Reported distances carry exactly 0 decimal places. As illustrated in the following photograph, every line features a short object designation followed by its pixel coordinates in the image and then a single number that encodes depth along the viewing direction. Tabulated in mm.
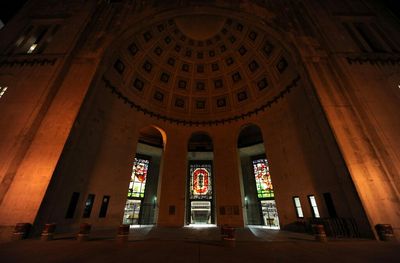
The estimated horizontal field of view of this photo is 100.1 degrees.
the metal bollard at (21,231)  5941
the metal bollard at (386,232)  6229
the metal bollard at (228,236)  5342
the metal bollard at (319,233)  6343
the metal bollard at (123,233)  5732
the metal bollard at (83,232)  5926
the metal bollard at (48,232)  5914
